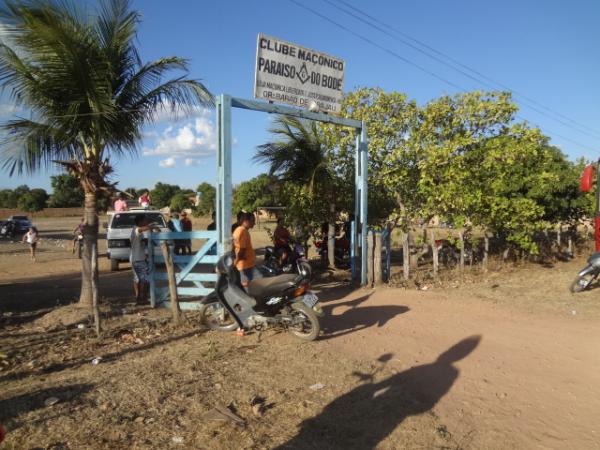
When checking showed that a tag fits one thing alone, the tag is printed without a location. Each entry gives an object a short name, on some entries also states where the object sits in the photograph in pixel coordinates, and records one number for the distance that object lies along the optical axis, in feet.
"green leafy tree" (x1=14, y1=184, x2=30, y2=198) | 245.04
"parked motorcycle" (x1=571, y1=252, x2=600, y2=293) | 29.50
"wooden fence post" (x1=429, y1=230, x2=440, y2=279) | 34.48
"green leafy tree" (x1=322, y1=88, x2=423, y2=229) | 39.58
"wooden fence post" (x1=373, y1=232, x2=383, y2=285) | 31.32
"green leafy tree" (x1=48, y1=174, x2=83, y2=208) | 237.18
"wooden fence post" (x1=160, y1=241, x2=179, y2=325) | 22.29
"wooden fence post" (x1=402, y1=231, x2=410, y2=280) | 33.24
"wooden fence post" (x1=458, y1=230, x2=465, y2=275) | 35.99
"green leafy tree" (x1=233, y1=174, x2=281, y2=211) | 139.03
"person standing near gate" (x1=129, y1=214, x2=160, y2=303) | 26.15
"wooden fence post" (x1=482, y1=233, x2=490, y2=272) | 37.78
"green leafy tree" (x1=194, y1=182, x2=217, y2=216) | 183.79
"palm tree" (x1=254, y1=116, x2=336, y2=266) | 37.45
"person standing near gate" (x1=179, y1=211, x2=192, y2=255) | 51.52
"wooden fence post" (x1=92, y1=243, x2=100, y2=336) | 20.02
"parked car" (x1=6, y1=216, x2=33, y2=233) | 107.14
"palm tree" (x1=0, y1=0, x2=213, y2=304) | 21.58
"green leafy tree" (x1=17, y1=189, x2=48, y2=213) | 217.77
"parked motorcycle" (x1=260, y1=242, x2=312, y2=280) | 33.90
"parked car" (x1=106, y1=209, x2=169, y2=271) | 45.57
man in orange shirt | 22.04
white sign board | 27.14
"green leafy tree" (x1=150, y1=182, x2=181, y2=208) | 229.41
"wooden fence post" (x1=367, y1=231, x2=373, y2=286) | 31.68
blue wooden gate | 24.21
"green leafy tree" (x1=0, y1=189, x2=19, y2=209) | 243.19
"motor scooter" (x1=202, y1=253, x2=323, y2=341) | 19.81
